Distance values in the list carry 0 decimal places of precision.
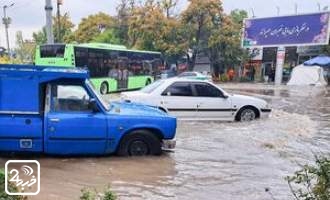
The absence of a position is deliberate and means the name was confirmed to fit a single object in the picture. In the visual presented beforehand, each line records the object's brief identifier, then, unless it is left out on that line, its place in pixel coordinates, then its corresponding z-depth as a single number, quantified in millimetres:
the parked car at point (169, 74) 39719
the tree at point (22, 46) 84250
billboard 43438
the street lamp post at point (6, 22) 55738
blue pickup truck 8422
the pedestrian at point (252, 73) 53325
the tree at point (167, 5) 53125
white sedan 14430
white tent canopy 43750
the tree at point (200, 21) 49125
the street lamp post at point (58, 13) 27927
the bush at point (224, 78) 50281
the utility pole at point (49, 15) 16188
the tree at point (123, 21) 60250
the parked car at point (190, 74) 38888
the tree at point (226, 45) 48531
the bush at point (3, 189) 3732
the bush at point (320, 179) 3846
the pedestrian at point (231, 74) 51094
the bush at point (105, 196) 3893
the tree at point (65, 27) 63838
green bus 25625
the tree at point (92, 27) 62500
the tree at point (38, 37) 81212
